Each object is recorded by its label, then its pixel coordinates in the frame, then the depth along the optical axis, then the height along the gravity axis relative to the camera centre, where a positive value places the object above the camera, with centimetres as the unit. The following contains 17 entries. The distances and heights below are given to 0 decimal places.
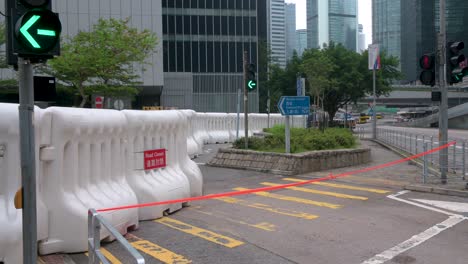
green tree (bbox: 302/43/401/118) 4319 +293
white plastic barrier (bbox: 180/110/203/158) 1985 -156
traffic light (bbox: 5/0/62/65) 442 +75
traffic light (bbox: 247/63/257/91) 1744 +110
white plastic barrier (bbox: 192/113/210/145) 2350 -92
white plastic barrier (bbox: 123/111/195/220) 815 -90
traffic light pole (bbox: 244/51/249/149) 1704 +30
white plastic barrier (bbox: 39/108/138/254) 620 -91
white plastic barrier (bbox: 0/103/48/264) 552 -77
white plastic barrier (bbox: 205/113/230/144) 2683 -109
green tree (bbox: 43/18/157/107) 3023 +348
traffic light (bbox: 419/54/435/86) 1220 +95
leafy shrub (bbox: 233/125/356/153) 1686 -124
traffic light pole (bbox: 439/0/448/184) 1215 +3
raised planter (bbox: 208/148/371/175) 1474 -171
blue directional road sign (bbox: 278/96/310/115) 1550 +9
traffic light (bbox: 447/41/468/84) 1184 +106
